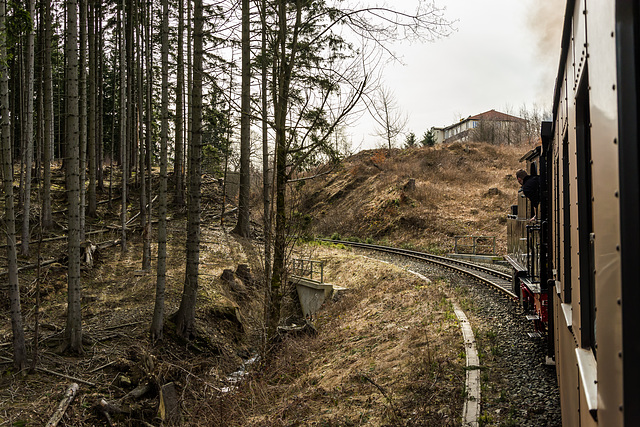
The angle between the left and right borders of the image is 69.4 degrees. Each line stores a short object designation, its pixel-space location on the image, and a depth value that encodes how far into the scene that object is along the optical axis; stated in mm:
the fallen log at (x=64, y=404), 7269
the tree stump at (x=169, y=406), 7926
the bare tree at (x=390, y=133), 48156
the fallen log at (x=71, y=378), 8709
